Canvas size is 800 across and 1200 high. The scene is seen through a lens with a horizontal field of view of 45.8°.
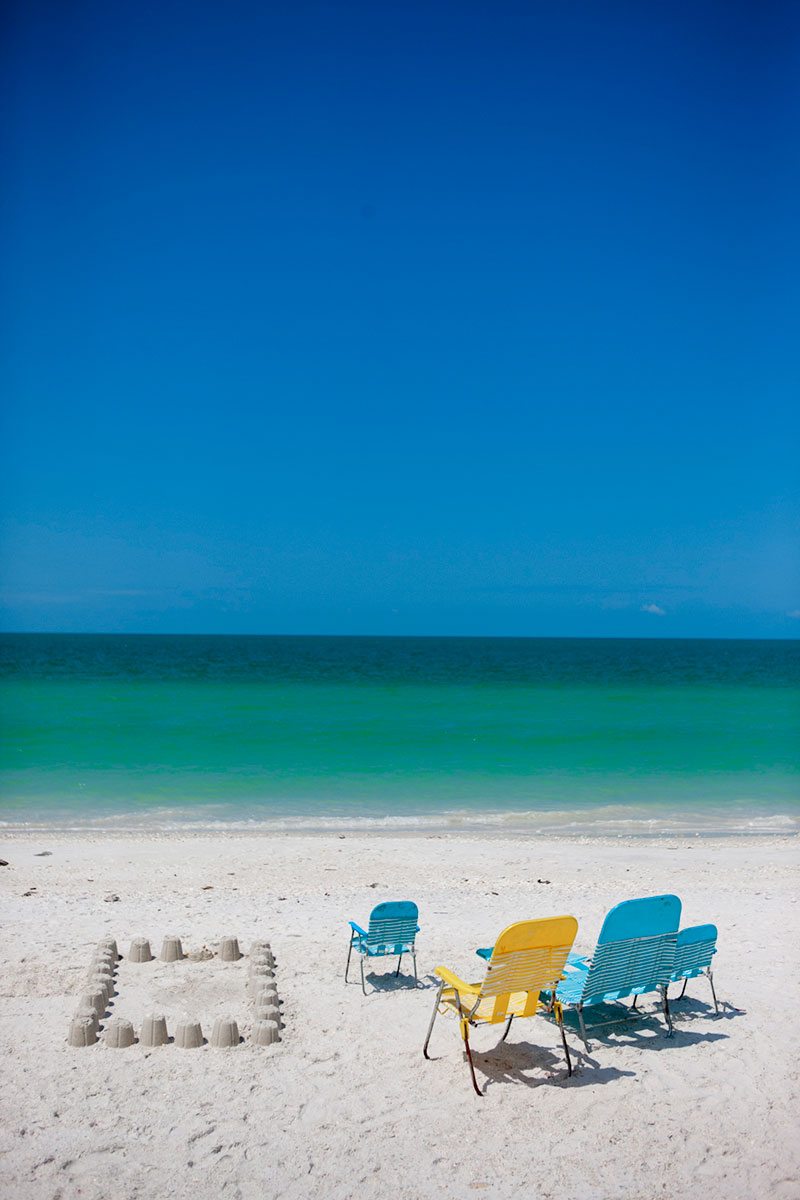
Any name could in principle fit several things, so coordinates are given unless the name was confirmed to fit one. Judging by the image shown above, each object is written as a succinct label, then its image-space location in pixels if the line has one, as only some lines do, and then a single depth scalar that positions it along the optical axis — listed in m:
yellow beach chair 5.39
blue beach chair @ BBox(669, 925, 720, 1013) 6.29
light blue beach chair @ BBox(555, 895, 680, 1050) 5.79
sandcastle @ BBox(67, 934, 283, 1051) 5.85
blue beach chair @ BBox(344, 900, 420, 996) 6.99
